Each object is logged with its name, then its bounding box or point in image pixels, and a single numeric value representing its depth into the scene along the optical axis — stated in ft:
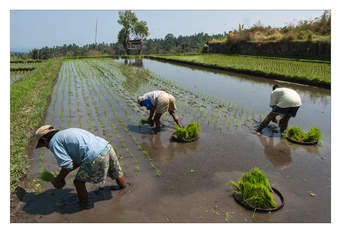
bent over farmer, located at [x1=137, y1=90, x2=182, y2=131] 18.48
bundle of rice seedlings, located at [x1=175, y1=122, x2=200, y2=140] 18.21
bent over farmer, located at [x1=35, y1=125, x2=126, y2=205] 9.53
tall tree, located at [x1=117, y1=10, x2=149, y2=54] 153.58
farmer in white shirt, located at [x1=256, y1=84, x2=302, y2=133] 18.15
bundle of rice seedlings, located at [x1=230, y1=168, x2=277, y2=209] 10.64
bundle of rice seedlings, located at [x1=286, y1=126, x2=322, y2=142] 17.63
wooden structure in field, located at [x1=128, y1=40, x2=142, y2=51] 128.29
